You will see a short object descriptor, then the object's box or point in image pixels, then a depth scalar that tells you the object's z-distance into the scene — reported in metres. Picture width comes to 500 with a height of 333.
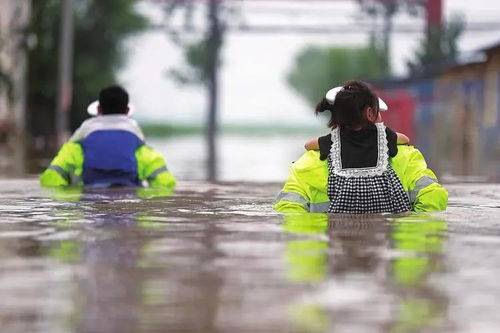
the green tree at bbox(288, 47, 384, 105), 113.38
